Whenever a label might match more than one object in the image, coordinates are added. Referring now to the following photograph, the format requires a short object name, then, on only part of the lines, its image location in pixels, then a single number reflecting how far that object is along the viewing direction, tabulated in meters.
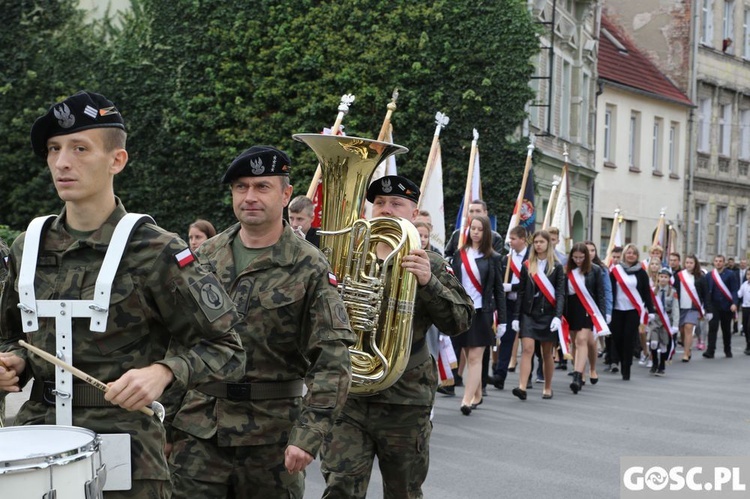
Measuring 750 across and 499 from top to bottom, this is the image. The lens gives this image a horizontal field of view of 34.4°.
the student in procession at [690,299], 20.64
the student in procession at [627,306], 16.11
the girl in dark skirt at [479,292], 11.80
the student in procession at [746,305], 23.29
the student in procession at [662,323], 17.16
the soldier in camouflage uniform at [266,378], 4.60
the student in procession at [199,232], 10.01
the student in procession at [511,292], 14.05
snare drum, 2.84
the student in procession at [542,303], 13.33
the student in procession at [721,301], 22.14
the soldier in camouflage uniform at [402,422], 5.69
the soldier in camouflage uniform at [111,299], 3.43
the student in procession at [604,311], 15.15
